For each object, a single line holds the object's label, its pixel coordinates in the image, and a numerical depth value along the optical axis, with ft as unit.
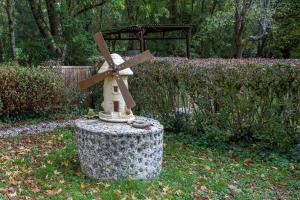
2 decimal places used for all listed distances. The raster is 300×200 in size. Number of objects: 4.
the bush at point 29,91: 30.58
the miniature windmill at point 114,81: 19.24
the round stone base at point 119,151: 17.58
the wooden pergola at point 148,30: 45.02
